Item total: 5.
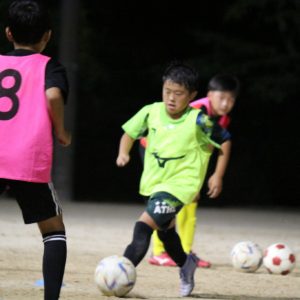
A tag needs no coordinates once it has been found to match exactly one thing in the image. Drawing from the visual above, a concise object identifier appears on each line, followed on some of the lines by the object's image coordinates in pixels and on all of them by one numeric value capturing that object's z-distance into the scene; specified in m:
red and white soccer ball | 15.75
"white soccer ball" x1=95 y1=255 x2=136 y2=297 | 12.35
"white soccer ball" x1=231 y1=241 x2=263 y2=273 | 15.87
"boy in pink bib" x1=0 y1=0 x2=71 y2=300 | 10.40
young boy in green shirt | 13.18
